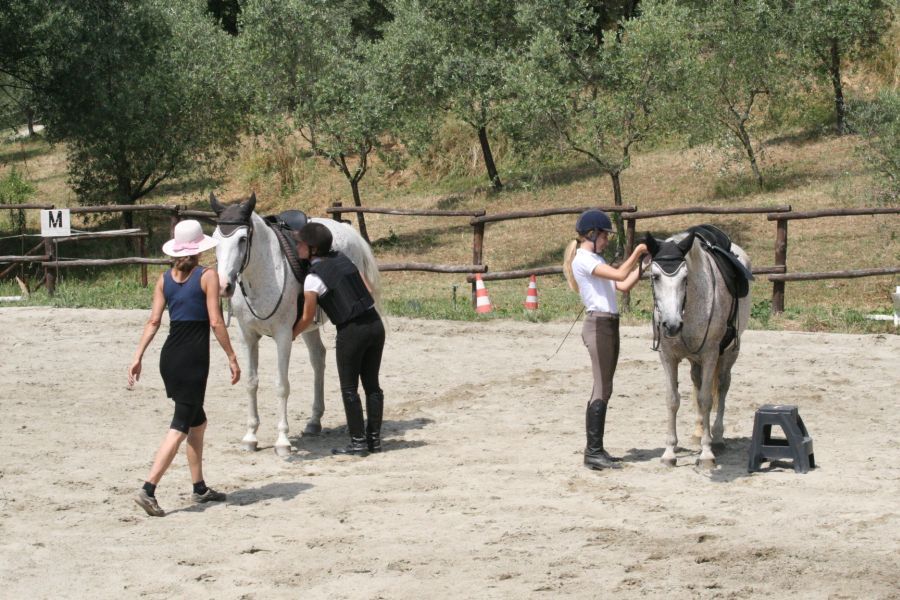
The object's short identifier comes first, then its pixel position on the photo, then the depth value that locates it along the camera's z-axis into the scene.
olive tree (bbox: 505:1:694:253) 23.28
